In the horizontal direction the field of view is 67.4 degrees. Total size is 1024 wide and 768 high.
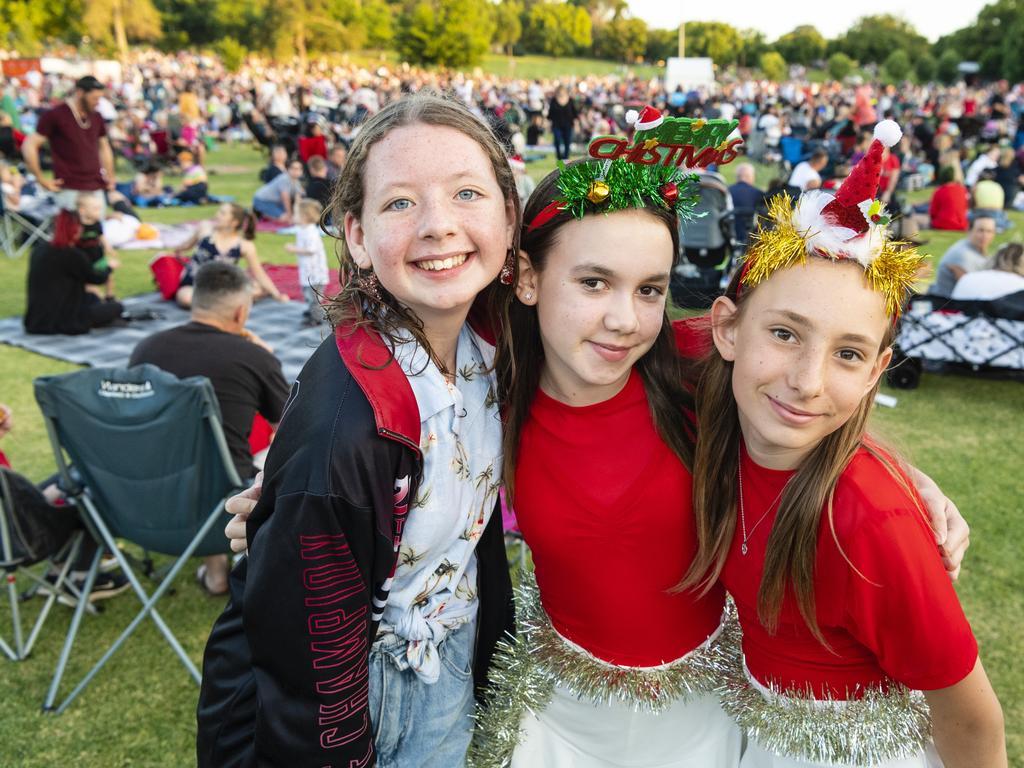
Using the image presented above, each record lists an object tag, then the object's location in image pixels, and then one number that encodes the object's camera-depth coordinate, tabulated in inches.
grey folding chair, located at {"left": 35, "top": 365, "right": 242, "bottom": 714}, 118.1
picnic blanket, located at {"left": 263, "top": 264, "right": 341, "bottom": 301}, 349.7
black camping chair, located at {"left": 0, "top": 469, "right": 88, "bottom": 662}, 119.0
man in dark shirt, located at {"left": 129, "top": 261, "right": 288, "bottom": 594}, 144.6
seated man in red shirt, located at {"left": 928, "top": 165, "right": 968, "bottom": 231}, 464.8
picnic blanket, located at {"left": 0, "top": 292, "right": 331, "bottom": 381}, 268.1
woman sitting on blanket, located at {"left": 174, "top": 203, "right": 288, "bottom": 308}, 304.2
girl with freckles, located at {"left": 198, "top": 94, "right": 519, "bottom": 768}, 55.1
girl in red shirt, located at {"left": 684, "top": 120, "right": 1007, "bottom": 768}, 56.6
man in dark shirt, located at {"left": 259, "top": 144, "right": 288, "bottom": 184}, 557.6
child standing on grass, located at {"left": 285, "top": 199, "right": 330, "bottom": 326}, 294.7
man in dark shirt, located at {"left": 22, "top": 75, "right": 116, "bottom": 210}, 345.4
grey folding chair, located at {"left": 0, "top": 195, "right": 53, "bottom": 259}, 397.4
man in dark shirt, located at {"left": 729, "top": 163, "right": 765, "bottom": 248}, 343.0
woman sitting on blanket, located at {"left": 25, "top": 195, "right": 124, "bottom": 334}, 287.7
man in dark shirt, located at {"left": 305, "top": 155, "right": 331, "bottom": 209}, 502.0
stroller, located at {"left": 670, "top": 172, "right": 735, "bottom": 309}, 292.2
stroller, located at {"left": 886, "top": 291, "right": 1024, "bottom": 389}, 228.8
